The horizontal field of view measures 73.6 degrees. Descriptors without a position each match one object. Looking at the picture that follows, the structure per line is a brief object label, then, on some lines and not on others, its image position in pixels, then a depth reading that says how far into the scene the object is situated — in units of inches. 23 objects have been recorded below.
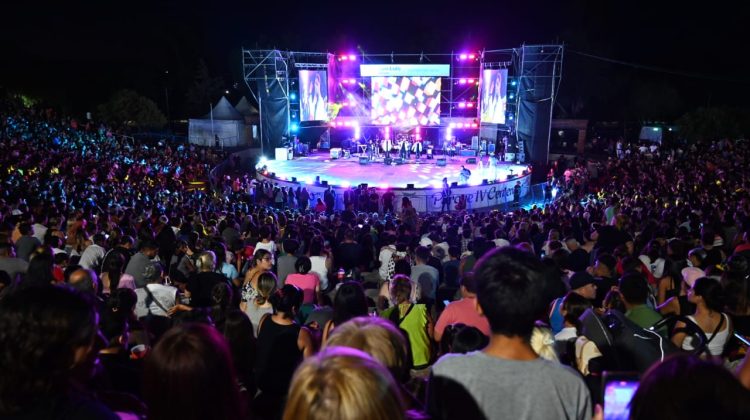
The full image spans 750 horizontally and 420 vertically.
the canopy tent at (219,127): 1243.8
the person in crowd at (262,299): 160.1
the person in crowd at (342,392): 48.9
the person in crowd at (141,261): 199.2
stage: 691.4
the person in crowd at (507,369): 69.7
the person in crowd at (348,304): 134.9
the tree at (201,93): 1678.2
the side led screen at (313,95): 987.9
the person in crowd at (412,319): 145.0
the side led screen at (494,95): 919.7
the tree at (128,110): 1317.7
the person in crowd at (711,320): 133.0
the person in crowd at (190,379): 66.8
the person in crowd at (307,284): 193.9
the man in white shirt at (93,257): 230.4
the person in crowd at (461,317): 137.3
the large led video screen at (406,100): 1028.5
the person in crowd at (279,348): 124.3
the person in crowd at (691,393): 52.6
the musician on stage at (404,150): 984.2
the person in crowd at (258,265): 209.5
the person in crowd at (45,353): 61.1
